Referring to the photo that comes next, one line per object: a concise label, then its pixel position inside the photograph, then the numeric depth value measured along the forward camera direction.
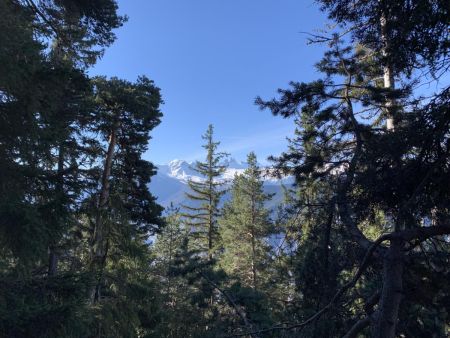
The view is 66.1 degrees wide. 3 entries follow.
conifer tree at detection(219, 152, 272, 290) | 27.08
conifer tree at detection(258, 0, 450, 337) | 3.20
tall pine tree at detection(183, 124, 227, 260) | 27.73
